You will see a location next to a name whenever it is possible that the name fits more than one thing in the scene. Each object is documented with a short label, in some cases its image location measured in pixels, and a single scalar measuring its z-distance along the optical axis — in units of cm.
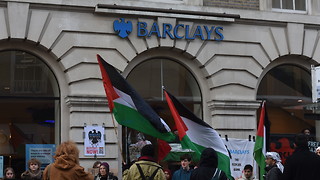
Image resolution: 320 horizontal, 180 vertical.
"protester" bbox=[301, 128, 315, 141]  1741
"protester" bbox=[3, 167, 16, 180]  1296
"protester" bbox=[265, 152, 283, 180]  1143
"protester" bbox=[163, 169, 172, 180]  1429
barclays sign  1578
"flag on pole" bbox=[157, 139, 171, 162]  1055
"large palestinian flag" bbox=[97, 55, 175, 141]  1001
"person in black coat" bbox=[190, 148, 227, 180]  872
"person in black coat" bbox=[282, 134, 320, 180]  890
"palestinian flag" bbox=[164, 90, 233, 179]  1005
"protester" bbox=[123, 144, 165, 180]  894
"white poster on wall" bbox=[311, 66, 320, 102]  1566
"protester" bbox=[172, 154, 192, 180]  1302
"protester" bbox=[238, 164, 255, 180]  1262
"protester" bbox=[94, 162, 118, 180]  1246
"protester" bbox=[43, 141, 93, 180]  786
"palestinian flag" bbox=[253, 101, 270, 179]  1182
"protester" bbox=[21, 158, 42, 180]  1224
